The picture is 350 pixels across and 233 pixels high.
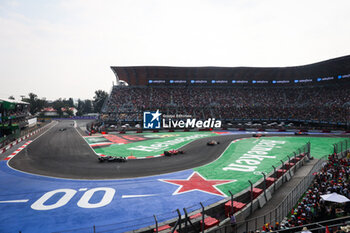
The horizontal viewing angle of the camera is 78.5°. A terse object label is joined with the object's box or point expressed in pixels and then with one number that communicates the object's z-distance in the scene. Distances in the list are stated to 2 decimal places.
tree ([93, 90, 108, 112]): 143.77
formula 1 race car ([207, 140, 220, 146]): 36.12
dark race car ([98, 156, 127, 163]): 26.57
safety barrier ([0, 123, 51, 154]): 32.34
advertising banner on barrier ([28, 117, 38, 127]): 67.56
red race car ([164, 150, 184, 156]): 29.59
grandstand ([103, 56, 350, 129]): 63.51
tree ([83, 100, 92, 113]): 179.81
